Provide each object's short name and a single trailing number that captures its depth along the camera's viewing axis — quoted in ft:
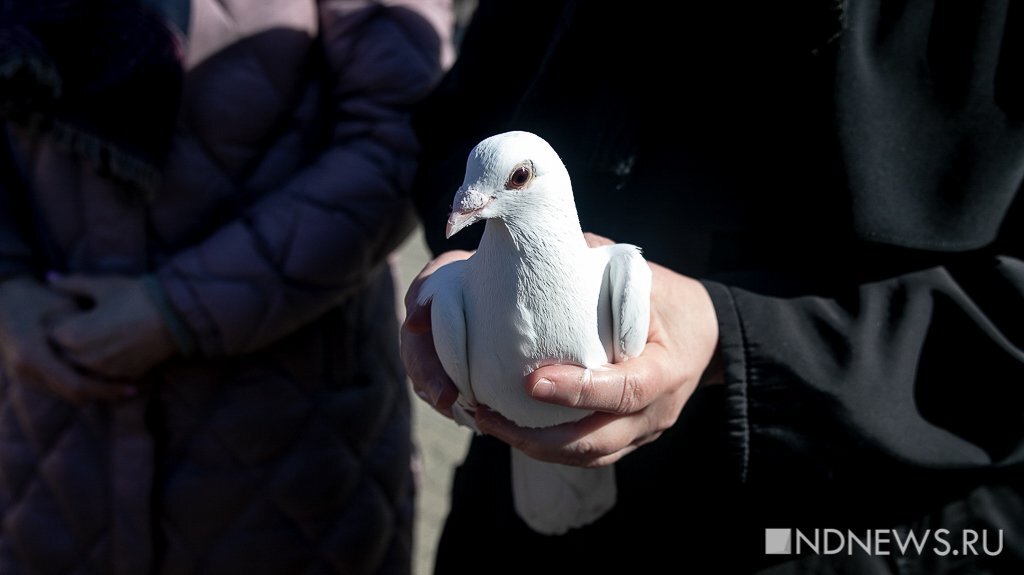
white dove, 1.76
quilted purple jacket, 2.59
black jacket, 2.02
